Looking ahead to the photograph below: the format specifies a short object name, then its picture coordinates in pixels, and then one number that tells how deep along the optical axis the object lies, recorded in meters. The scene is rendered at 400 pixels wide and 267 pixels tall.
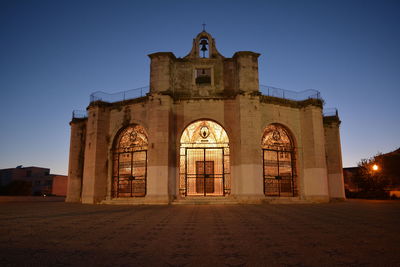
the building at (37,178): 61.31
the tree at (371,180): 30.60
